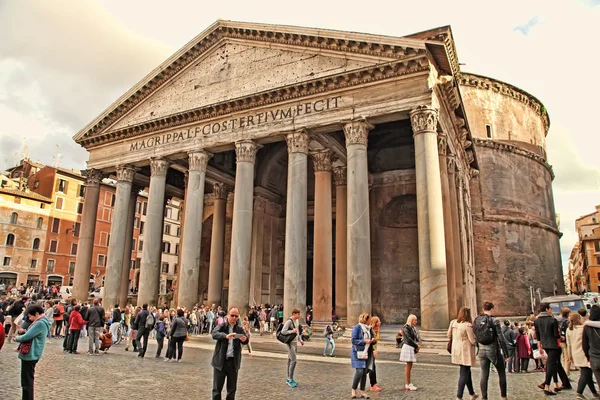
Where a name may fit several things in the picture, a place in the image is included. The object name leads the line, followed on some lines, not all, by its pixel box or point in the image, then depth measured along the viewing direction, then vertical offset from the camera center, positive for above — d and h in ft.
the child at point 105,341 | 35.35 -3.40
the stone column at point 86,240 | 67.26 +8.84
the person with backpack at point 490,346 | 18.25 -1.73
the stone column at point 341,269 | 57.21 +4.23
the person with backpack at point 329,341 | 37.14 -3.34
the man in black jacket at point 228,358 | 16.47 -2.17
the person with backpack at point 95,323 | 33.76 -1.91
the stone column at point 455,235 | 57.21 +8.91
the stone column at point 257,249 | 73.46 +8.70
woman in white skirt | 22.38 -2.25
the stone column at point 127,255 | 70.95 +7.21
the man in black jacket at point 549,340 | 21.76 -1.76
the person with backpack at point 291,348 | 23.35 -2.47
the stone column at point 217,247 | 69.34 +8.67
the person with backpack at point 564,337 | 25.30 -1.99
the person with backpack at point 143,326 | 34.45 -2.12
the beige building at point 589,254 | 184.34 +22.83
